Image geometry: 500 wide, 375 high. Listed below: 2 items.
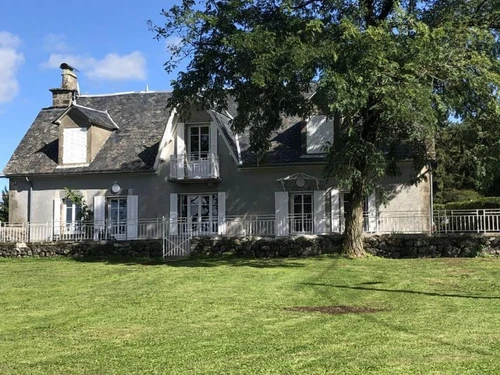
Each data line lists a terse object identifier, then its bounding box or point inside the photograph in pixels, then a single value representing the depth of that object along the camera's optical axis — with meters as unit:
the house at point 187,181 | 22.80
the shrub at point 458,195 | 37.17
